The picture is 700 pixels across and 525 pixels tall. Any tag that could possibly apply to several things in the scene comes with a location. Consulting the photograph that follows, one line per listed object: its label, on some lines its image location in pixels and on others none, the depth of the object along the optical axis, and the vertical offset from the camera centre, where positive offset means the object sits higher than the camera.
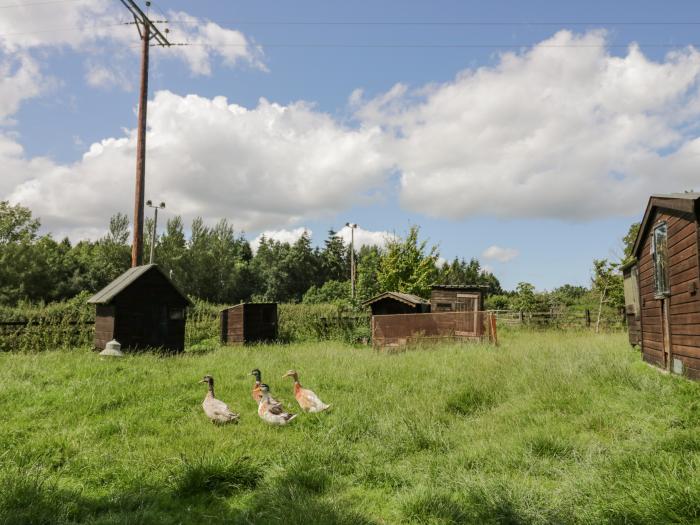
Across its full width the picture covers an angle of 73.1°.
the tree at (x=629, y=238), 32.67 +4.87
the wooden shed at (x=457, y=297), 27.31 +0.67
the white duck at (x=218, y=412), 7.47 -1.62
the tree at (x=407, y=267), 32.56 +2.97
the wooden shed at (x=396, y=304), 19.30 +0.21
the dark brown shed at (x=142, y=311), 15.55 +0.00
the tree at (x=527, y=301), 33.16 +0.52
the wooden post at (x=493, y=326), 16.33 -0.60
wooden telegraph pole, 17.98 +7.09
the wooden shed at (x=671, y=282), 8.90 +0.55
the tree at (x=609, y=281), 29.77 +1.68
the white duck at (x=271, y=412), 7.41 -1.63
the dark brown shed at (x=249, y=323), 19.67 -0.54
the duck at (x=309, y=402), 7.94 -1.55
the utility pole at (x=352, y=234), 44.16 +7.20
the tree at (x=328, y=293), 57.65 +2.11
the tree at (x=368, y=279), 32.35 +2.42
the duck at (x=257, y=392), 8.36 -1.45
